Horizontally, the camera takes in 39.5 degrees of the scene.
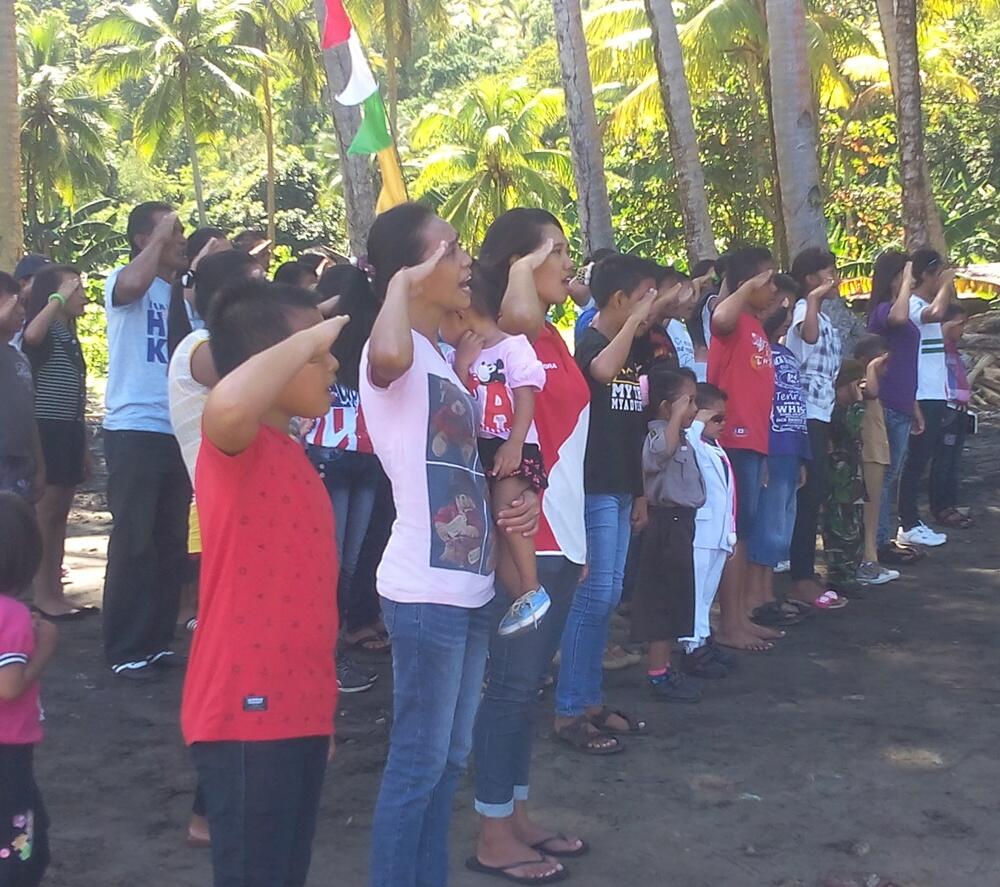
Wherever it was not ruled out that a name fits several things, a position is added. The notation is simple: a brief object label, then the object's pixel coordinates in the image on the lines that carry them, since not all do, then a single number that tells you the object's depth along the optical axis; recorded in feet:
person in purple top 29.53
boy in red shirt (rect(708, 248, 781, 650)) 22.91
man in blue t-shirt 20.27
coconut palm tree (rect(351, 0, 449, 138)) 103.19
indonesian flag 21.66
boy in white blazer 21.24
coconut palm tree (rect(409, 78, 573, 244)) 117.50
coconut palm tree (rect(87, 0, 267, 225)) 133.49
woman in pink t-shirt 11.46
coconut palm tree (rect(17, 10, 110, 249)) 137.28
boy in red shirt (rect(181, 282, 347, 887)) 9.71
